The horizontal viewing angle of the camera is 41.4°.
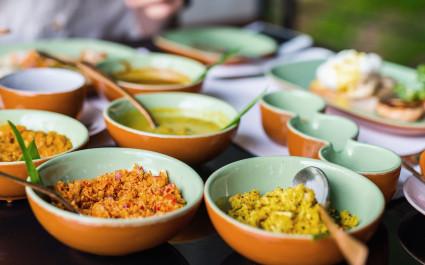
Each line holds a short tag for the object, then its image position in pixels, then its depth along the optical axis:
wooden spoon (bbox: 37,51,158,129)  1.07
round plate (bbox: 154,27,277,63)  1.62
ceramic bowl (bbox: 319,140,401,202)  0.86
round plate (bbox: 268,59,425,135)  1.21
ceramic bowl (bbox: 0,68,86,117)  1.07
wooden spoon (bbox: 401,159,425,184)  0.84
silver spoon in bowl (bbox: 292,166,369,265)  0.59
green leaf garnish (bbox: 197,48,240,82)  1.28
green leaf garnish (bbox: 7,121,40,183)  0.75
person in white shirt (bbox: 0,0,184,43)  1.97
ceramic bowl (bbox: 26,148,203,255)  0.66
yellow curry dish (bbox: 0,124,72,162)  0.91
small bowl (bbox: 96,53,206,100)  1.26
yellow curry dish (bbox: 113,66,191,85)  1.36
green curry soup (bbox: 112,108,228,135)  1.05
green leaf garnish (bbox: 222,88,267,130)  0.99
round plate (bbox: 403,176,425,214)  0.81
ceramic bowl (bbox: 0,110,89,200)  0.94
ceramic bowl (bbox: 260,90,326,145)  1.08
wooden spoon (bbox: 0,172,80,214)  0.71
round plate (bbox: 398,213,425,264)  0.75
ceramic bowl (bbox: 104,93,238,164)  0.91
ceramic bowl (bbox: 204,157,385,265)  0.64
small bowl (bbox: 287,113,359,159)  0.95
